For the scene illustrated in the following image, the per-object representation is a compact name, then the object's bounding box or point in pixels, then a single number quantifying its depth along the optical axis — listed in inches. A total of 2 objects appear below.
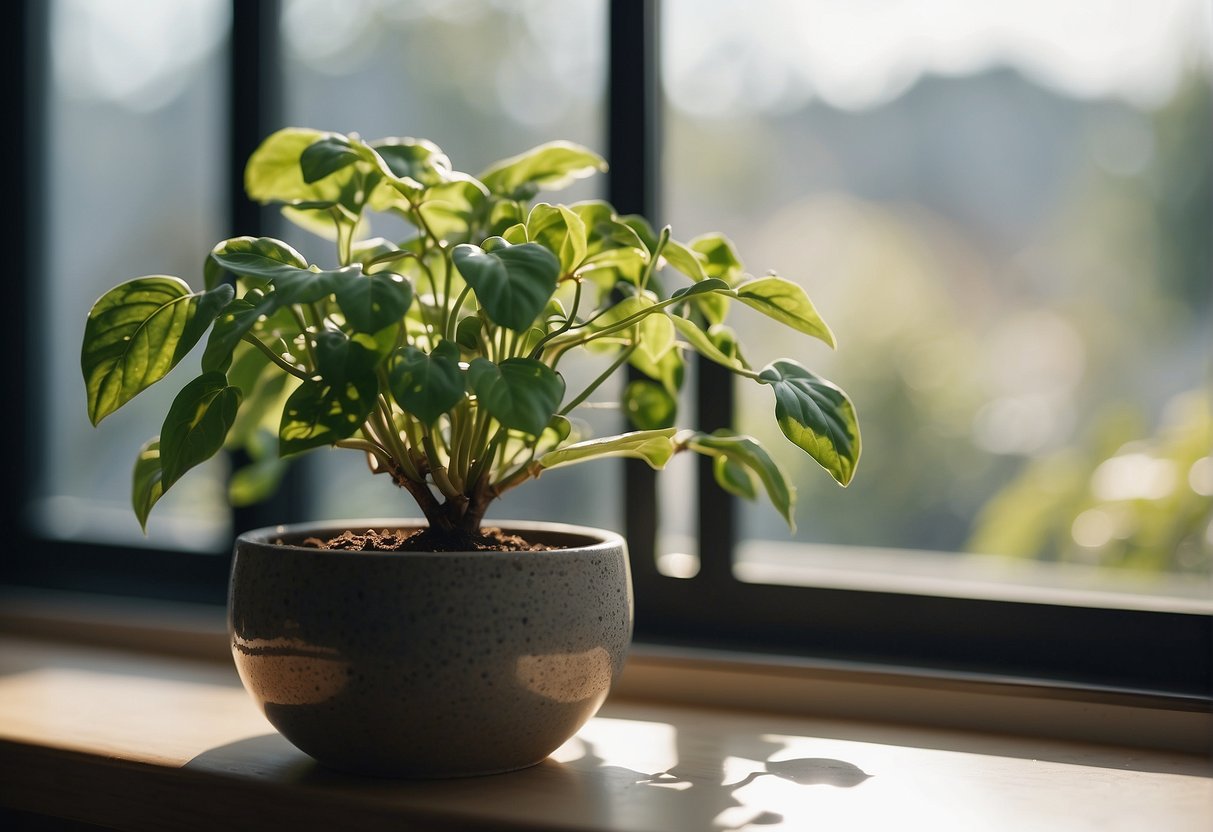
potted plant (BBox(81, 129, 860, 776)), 25.1
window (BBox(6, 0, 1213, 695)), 40.9
